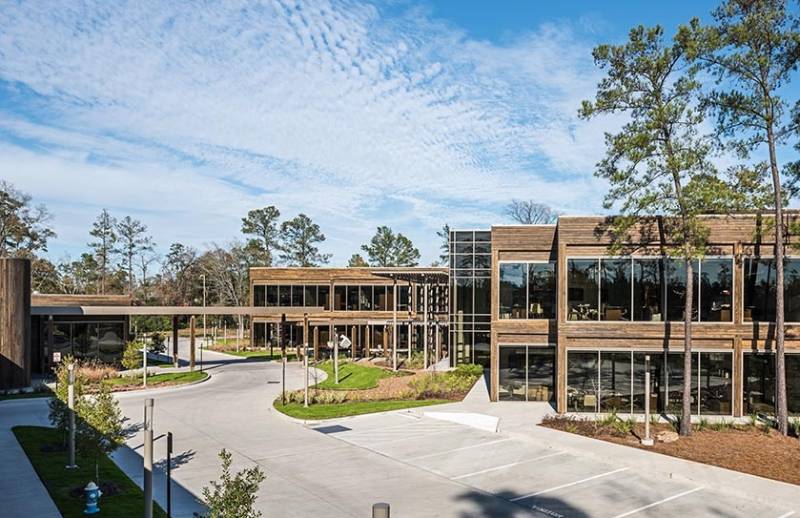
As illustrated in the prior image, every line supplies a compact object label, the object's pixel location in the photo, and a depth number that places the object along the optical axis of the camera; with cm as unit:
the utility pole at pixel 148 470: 1007
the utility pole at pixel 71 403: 1485
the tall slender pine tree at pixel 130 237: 8312
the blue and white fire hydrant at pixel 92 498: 1249
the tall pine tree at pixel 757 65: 1939
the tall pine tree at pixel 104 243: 8125
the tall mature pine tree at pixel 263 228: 8288
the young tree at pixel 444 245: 9504
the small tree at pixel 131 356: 3491
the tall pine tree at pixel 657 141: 1953
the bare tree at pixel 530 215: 8725
